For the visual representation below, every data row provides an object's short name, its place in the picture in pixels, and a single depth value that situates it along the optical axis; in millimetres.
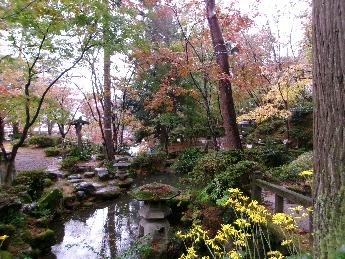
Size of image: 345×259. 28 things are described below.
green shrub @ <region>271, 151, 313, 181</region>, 7243
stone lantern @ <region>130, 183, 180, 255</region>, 6078
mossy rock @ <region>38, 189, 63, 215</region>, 7910
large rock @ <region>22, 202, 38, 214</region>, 7231
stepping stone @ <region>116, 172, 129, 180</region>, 12209
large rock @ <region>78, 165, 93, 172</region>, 12847
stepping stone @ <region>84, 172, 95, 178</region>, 11961
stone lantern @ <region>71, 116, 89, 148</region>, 14843
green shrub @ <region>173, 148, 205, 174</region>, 13555
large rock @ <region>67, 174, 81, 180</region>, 11422
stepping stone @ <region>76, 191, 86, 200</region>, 9617
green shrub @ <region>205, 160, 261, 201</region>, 5402
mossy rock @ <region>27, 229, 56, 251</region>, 6078
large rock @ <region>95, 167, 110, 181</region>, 11734
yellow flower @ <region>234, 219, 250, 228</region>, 2346
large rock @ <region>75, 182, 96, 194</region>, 9961
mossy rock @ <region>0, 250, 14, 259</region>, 4541
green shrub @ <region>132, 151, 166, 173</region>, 14359
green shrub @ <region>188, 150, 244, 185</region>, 6066
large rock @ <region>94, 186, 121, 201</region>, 10133
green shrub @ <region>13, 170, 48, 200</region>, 8484
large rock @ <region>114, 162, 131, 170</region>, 12302
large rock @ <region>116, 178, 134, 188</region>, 11566
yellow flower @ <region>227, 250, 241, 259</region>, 2150
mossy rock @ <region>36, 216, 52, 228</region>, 7016
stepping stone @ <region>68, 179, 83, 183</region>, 10866
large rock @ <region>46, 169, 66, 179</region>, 11127
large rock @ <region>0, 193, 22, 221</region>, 5910
